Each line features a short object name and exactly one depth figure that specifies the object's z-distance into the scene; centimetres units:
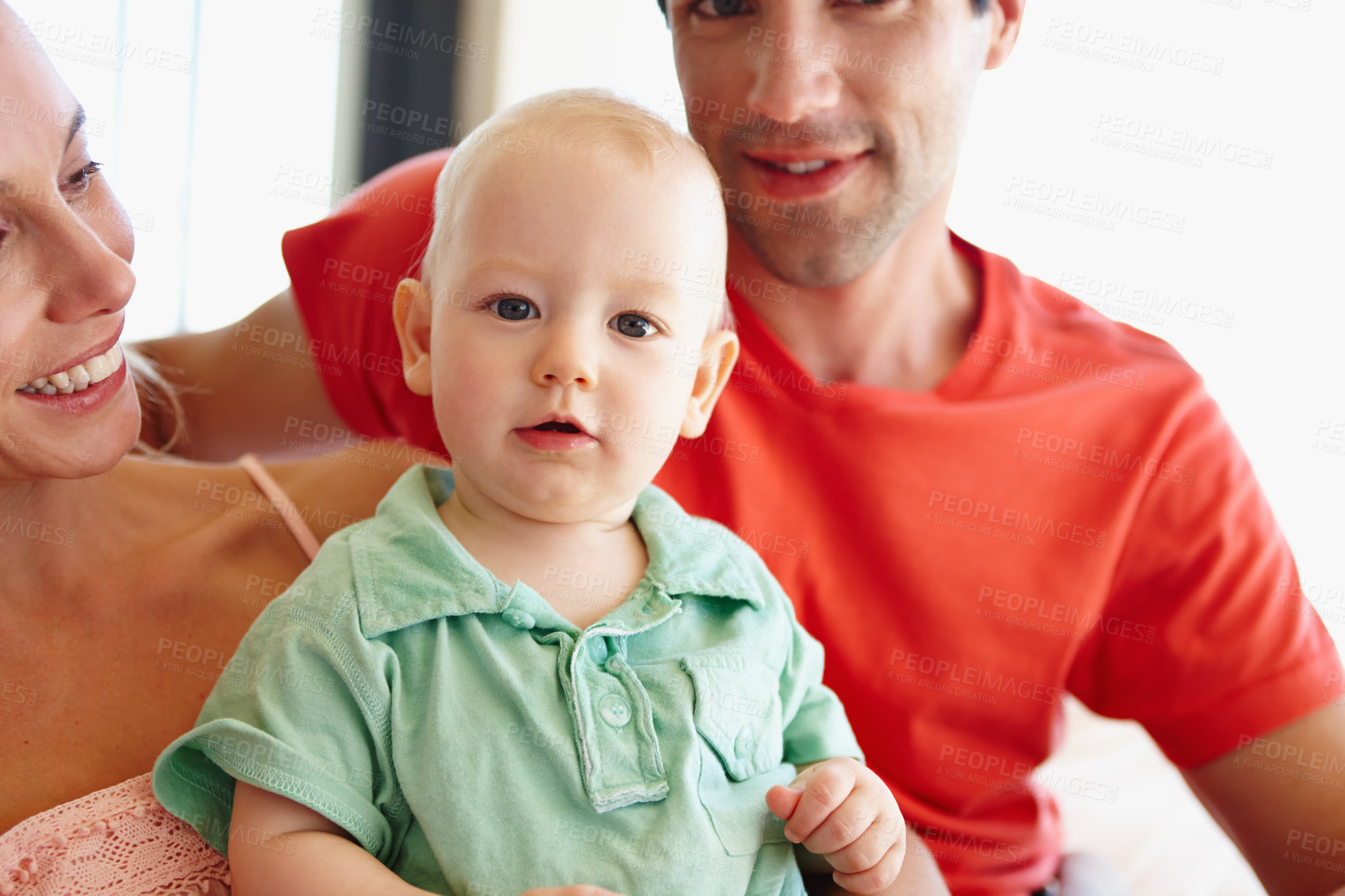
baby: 86
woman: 96
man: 133
